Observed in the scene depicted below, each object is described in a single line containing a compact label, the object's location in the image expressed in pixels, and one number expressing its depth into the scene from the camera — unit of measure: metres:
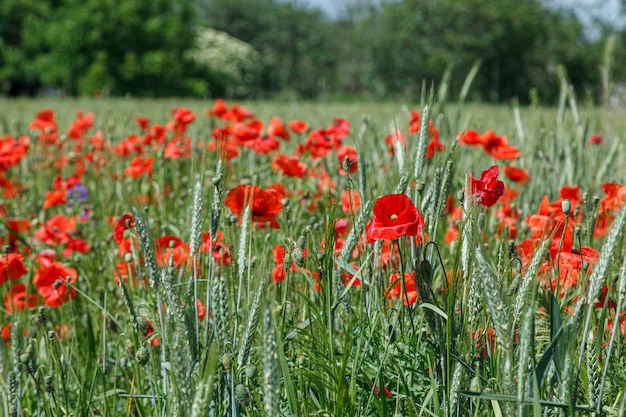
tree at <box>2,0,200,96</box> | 31.34
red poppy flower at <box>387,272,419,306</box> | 2.54
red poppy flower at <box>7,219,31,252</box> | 3.10
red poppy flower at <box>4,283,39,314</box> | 2.83
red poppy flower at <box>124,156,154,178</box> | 3.83
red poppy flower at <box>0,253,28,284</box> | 2.72
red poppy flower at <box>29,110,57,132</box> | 4.99
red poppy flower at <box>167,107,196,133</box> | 4.63
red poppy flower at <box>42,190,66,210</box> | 3.65
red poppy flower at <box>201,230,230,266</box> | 2.65
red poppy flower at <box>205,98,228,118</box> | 4.59
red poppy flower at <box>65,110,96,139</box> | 5.24
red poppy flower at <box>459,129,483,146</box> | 3.42
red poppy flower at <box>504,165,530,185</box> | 3.53
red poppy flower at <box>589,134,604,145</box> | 4.60
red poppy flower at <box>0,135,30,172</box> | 4.10
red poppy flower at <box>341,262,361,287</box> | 2.57
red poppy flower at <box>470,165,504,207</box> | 2.41
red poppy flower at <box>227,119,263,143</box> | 3.82
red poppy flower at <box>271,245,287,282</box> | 2.61
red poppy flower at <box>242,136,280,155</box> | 4.00
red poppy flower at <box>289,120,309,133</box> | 4.44
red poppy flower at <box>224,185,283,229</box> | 2.51
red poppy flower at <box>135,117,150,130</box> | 5.36
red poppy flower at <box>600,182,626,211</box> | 2.66
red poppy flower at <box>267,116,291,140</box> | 4.29
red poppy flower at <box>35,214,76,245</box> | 3.24
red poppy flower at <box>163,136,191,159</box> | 4.36
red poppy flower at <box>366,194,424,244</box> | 2.28
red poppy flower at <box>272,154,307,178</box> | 3.27
